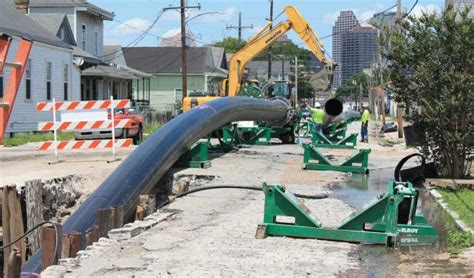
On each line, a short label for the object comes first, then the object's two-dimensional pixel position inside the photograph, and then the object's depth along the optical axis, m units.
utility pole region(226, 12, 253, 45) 71.79
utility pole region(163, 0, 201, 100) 40.22
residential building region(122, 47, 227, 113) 67.88
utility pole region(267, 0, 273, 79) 69.24
